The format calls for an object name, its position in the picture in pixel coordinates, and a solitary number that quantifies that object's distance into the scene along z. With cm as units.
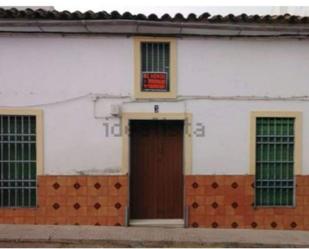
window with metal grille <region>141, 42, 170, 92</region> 885
